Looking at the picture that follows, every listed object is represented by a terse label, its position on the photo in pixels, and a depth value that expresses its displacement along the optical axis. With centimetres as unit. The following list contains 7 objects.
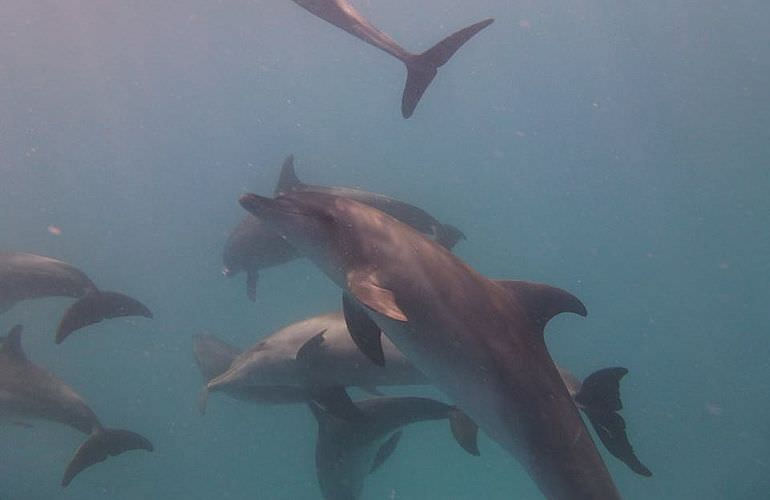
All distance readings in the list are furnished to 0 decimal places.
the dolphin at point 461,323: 452
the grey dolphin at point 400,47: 790
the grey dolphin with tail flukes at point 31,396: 1037
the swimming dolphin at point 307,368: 858
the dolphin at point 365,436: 791
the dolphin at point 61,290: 923
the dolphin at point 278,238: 1042
